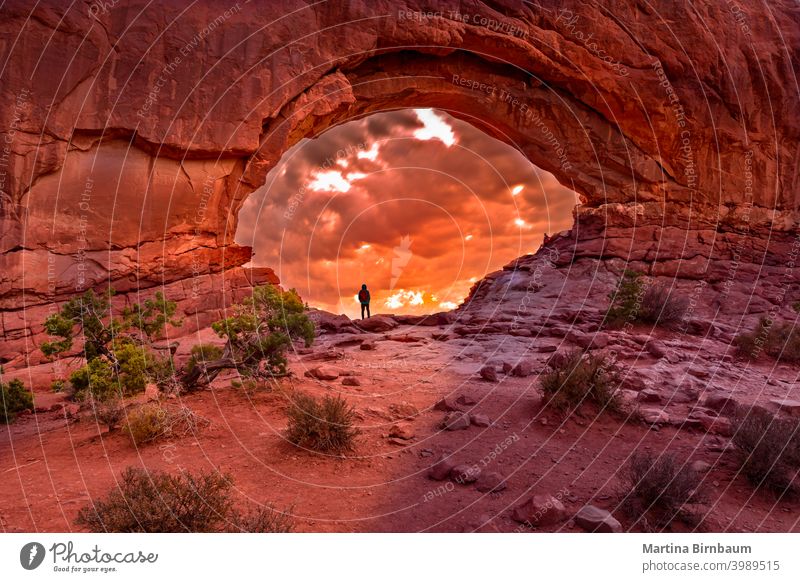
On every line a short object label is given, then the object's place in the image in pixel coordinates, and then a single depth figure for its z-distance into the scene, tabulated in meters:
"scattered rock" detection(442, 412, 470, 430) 6.81
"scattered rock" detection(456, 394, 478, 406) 7.79
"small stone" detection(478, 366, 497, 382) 9.20
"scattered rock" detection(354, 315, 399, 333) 17.34
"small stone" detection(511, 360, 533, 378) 9.47
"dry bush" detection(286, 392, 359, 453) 6.05
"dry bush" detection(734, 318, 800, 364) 11.47
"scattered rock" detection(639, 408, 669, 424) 6.95
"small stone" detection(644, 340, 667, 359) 10.54
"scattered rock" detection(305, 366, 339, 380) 9.44
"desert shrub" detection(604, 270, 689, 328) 14.20
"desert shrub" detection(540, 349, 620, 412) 7.18
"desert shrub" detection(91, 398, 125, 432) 6.69
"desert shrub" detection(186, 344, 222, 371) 8.30
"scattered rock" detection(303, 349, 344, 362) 11.97
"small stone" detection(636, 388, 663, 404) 7.76
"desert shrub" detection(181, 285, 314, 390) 8.09
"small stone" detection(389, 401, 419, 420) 7.43
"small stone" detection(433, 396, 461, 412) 7.53
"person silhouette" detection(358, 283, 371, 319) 20.75
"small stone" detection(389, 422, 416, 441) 6.58
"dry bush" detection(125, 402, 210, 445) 6.16
